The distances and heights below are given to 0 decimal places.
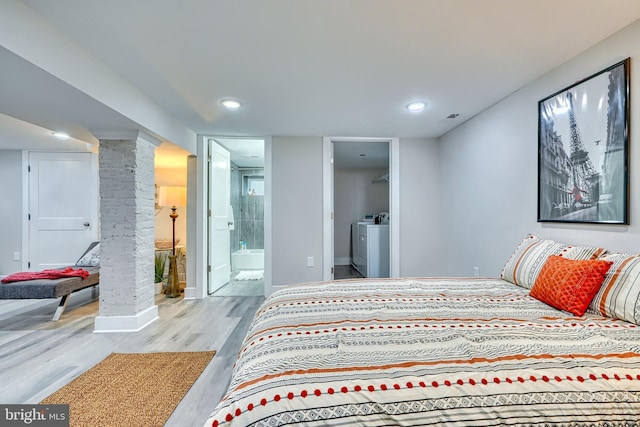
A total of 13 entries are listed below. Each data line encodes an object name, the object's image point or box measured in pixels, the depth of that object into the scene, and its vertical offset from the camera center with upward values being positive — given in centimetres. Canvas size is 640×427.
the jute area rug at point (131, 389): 152 -109
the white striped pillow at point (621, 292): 128 -38
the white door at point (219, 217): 399 -2
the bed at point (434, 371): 77 -49
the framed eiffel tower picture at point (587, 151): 163 +42
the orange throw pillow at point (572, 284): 143 -37
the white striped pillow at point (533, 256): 170 -27
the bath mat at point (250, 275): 504 -112
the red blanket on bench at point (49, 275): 302 -65
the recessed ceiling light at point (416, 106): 275 +110
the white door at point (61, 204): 453 +20
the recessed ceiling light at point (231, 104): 267 +110
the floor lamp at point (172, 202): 390 +20
